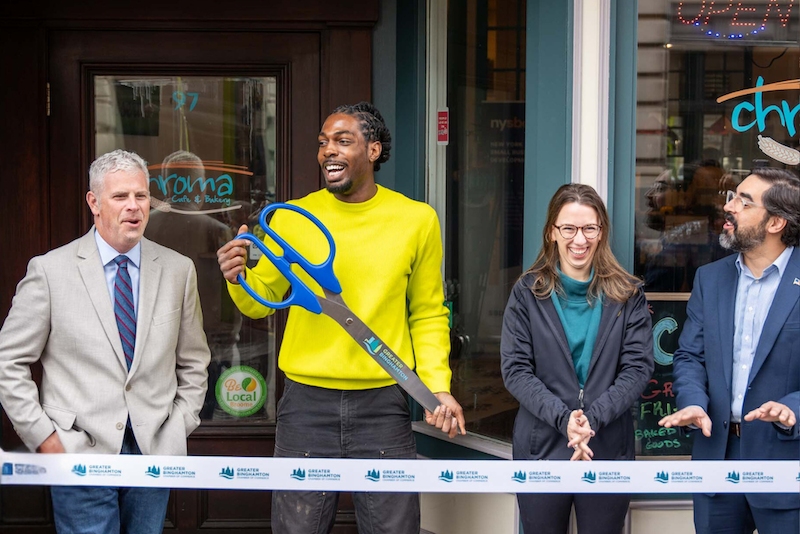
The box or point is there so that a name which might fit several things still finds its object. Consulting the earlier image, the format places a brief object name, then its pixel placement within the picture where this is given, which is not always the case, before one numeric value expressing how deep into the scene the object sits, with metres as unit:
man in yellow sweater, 2.80
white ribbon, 2.39
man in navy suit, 2.57
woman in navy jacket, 2.63
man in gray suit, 2.37
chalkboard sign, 3.32
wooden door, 3.69
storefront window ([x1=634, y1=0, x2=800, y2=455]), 3.21
